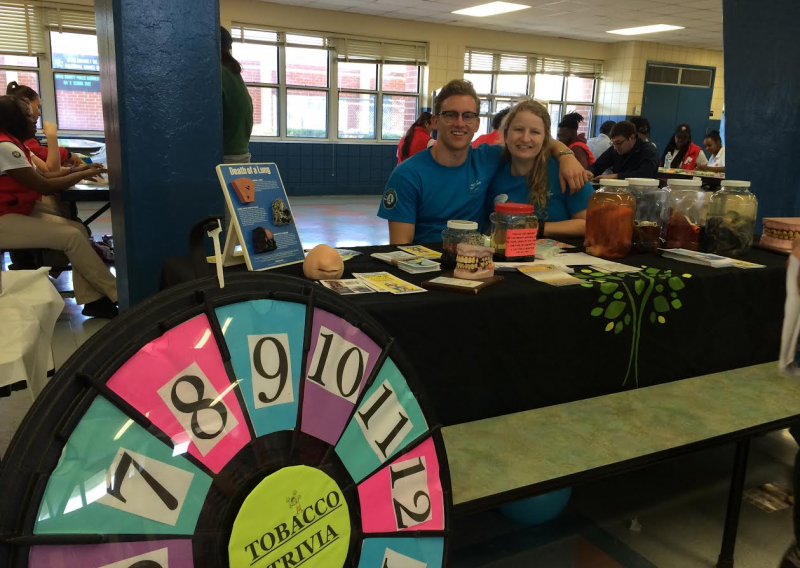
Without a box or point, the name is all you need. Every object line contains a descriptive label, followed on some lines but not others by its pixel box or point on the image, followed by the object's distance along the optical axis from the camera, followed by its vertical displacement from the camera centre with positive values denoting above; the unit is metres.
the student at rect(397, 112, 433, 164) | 6.21 +0.07
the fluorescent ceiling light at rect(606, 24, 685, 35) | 11.08 +2.21
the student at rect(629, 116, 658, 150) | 6.48 +0.29
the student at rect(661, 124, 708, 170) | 8.36 +0.03
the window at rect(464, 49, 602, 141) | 12.37 +1.39
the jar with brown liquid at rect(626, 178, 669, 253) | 2.22 -0.22
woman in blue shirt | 2.39 -0.11
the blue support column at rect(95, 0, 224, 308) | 2.12 +0.05
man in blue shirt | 2.40 -0.12
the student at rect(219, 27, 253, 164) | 3.12 +0.16
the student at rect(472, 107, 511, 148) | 4.48 +0.10
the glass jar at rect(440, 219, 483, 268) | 1.83 -0.27
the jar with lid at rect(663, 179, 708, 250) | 2.29 -0.23
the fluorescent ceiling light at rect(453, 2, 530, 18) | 9.64 +2.16
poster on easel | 1.60 -0.21
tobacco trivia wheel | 0.79 -0.44
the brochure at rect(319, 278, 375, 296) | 1.54 -0.36
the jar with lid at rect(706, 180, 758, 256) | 2.26 -0.24
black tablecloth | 1.56 -0.52
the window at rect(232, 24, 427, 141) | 10.66 +1.00
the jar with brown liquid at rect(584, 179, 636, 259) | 2.08 -0.23
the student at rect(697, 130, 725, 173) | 8.76 +0.15
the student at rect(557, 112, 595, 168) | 5.71 +0.14
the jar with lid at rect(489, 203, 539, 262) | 1.95 -0.26
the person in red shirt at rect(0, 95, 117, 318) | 3.55 -0.53
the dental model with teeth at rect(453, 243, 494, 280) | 1.70 -0.31
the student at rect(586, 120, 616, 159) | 7.58 +0.10
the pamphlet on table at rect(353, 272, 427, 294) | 1.59 -0.36
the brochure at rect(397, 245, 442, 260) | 2.07 -0.36
